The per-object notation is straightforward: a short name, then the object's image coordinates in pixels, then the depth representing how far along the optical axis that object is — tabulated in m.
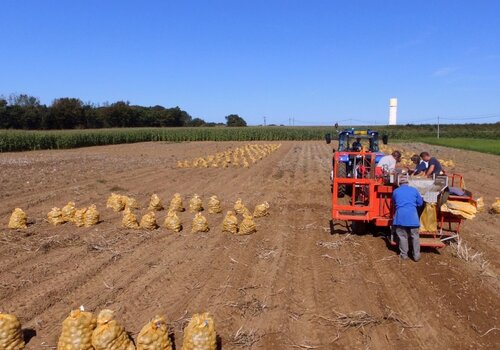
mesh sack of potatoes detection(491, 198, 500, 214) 11.55
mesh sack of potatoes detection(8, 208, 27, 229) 9.77
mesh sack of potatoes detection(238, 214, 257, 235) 9.19
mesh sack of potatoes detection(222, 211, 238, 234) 9.27
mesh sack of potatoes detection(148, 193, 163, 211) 11.68
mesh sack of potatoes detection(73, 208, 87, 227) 9.91
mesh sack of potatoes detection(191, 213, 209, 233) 9.41
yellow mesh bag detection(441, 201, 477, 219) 7.69
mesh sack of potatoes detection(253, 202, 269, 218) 10.84
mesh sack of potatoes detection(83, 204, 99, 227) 9.92
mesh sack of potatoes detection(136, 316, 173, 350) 4.37
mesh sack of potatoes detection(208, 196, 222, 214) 11.34
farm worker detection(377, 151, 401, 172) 9.81
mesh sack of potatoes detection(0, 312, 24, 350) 4.61
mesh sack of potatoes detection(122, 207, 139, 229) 9.61
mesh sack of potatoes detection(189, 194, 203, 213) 11.50
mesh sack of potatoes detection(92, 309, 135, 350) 4.40
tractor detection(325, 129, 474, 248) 7.77
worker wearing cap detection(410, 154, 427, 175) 9.92
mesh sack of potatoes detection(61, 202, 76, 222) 10.32
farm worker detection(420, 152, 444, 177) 9.55
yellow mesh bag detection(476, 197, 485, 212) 11.63
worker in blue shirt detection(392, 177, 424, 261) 7.40
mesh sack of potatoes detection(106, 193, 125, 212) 11.70
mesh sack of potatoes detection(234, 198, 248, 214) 10.86
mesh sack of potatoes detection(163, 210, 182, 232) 9.49
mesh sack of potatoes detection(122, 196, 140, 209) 11.78
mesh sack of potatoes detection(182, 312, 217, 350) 4.37
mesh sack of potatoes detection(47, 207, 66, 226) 10.12
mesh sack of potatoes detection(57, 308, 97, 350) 4.49
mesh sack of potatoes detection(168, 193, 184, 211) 11.50
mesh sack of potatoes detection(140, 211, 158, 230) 9.55
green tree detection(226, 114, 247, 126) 116.45
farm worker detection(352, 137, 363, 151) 12.98
